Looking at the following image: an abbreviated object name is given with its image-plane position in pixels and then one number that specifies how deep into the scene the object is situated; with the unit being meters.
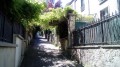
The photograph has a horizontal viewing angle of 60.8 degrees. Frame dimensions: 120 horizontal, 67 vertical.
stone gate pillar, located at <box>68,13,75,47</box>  7.70
